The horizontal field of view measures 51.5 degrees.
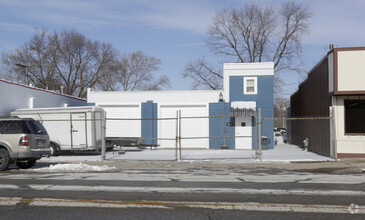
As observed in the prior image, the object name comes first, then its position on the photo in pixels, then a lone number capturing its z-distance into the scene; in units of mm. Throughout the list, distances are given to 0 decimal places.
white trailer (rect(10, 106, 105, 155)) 19703
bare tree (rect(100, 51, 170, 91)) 54281
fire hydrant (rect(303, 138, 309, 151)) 22750
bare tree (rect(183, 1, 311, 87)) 43625
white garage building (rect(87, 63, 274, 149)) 25156
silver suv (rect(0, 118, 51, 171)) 12523
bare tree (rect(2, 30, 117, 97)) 49844
